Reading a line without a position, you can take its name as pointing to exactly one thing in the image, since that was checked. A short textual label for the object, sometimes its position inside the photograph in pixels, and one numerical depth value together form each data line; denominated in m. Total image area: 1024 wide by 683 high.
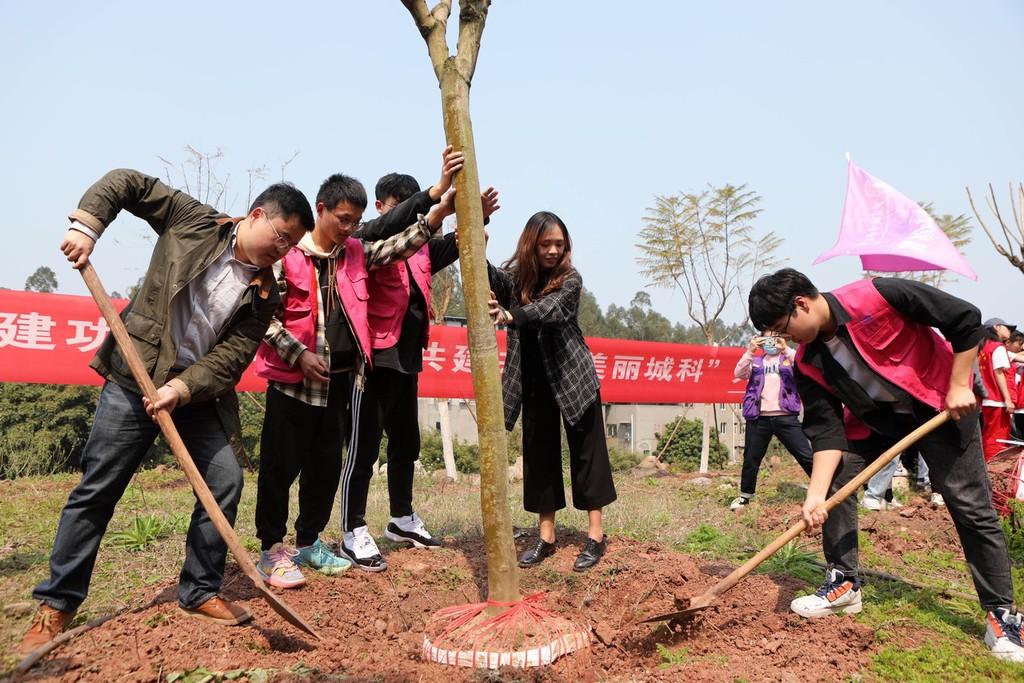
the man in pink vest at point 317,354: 3.68
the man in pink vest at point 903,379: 3.13
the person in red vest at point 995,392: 6.73
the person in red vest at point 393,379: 4.08
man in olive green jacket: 2.94
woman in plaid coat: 4.10
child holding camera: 7.17
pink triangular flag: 3.17
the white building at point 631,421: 25.62
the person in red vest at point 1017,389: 7.39
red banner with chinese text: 6.21
